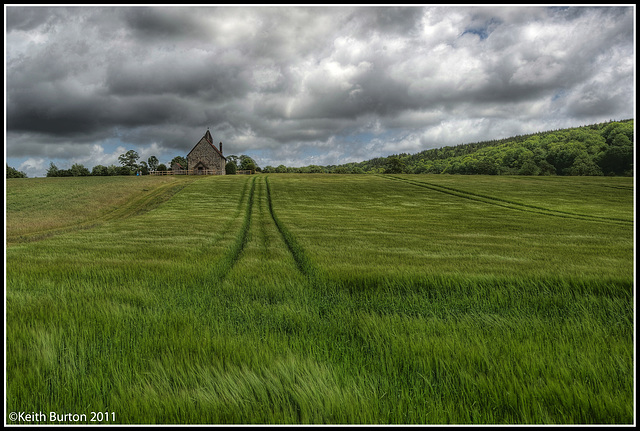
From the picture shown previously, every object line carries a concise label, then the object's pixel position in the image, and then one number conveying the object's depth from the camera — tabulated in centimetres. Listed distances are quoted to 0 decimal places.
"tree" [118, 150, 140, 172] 14550
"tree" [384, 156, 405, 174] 12912
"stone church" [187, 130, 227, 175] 10188
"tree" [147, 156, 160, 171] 17316
